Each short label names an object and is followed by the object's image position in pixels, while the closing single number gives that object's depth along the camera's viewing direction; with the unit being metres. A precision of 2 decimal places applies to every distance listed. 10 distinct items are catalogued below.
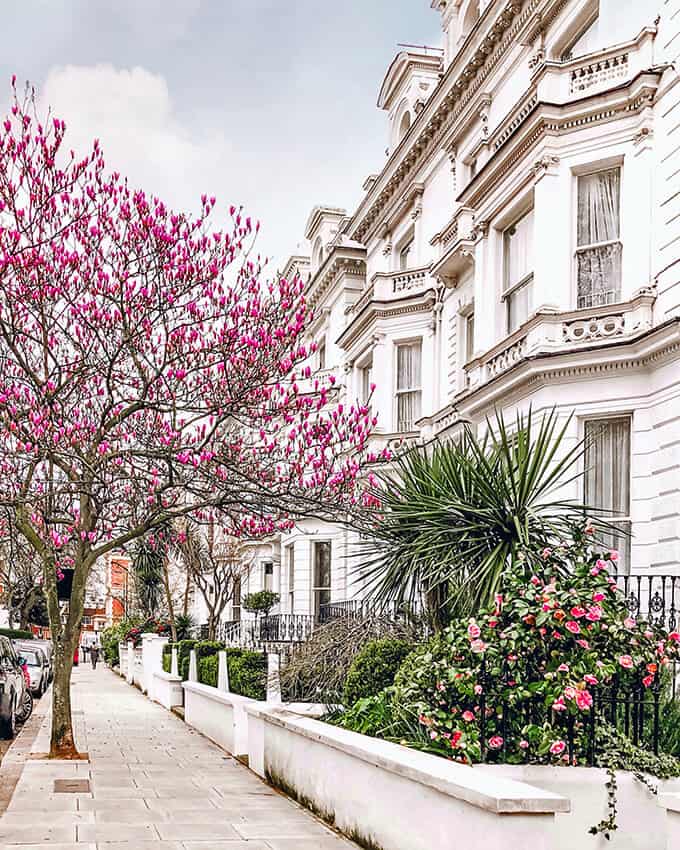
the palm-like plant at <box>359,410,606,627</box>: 10.84
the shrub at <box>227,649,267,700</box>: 16.83
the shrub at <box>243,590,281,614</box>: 34.88
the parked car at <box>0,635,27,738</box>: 17.97
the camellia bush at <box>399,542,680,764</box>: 7.86
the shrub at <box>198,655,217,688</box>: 21.49
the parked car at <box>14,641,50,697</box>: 29.50
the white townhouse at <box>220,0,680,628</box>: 14.53
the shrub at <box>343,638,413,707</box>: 11.48
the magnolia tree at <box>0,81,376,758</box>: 13.20
